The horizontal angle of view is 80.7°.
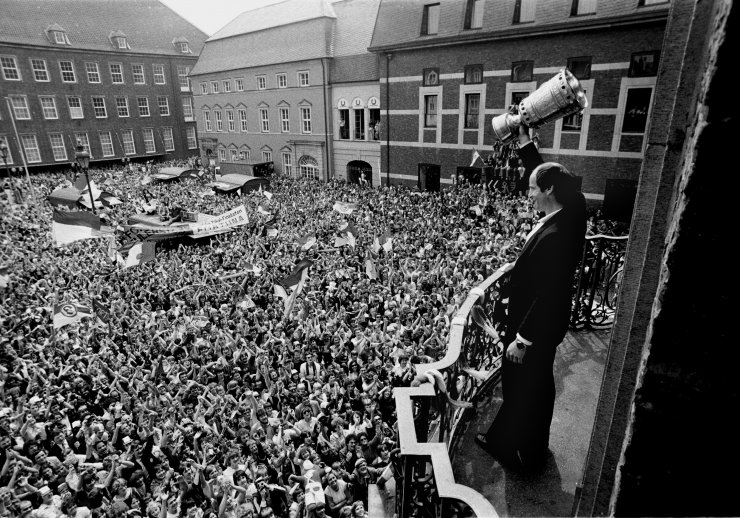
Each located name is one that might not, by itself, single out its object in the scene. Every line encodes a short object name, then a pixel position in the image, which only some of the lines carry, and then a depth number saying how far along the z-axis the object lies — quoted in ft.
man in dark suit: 12.57
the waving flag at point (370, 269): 39.60
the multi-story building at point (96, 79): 130.62
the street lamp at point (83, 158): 58.75
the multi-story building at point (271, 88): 108.17
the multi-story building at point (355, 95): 98.22
